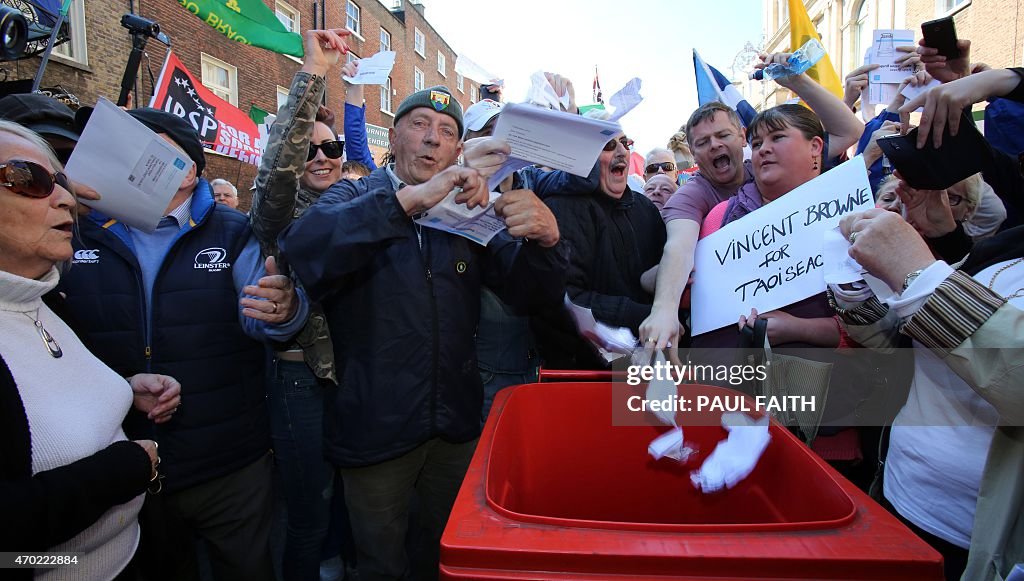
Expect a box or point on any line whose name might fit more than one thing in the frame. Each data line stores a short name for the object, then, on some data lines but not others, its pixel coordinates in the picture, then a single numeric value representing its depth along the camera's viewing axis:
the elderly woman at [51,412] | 1.13
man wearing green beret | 1.59
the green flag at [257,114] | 8.91
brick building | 8.41
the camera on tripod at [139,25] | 3.62
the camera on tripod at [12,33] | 2.85
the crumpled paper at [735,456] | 1.34
